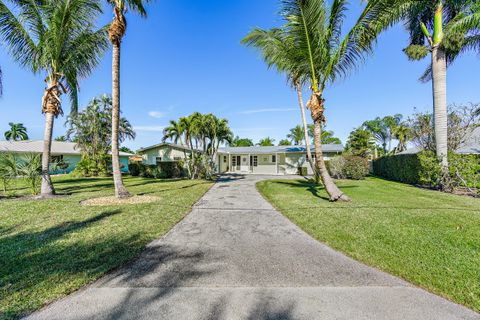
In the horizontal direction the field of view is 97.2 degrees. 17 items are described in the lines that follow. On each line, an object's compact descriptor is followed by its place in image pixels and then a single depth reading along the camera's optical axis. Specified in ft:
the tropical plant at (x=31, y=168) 29.07
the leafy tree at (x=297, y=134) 131.54
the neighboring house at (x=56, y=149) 75.54
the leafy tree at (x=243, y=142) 189.08
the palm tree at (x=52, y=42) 27.79
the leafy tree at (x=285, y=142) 156.33
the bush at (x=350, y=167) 54.60
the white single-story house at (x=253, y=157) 74.38
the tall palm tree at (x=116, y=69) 26.96
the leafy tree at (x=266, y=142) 161.36
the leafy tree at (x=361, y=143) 90.43
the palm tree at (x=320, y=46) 23.95
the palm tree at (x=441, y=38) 33.64
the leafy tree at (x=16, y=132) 150.20
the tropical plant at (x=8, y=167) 27.90
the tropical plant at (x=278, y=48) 27.48
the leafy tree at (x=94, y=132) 70.38
